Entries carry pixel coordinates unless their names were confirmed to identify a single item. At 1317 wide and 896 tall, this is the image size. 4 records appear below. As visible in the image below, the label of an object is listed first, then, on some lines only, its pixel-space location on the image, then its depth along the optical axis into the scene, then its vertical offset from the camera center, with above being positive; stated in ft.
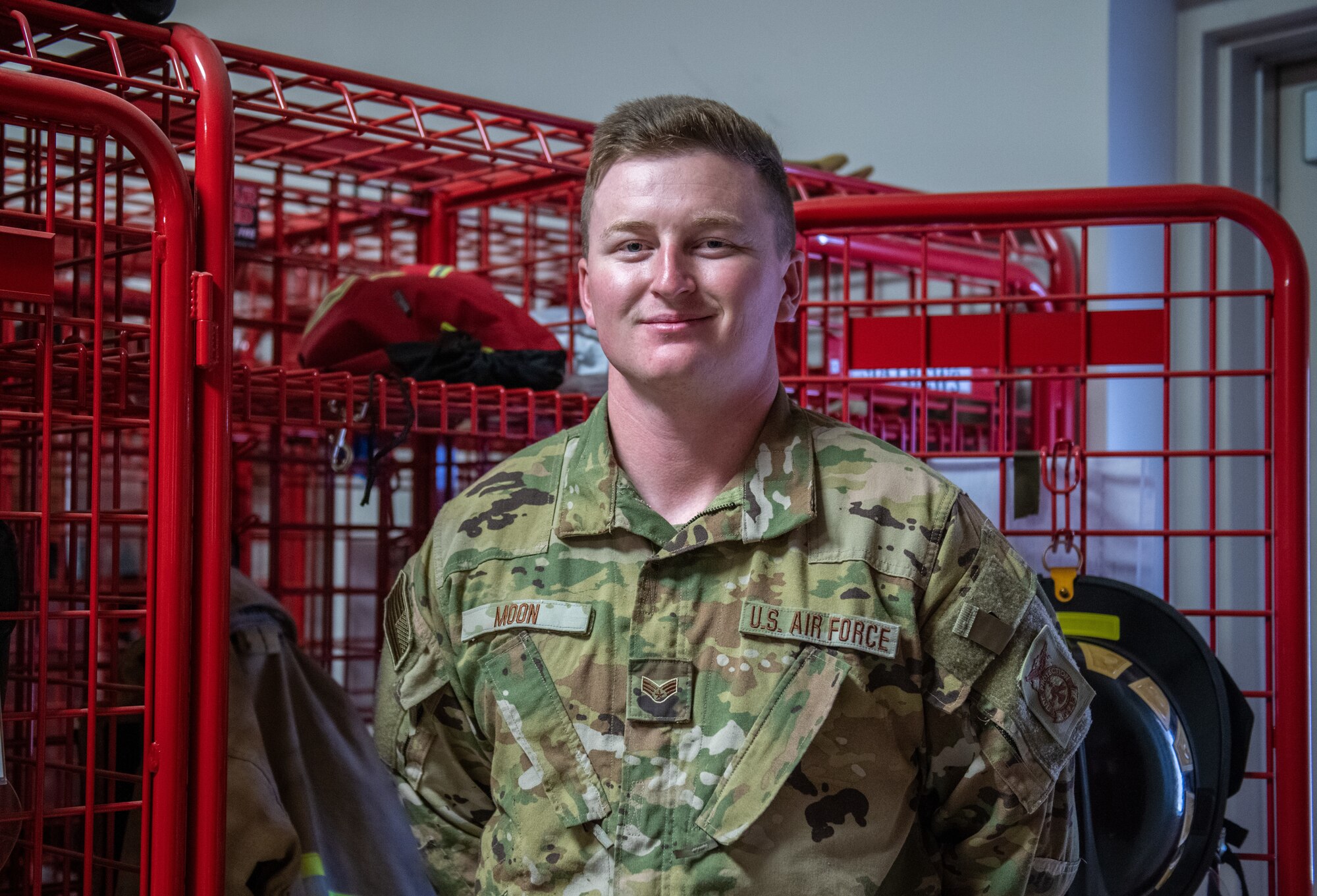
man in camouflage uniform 4.66 -0.77
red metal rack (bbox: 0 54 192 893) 4.56 -0.02
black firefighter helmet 5.96 -1.49
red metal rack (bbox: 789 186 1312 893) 6.06 +0.45
